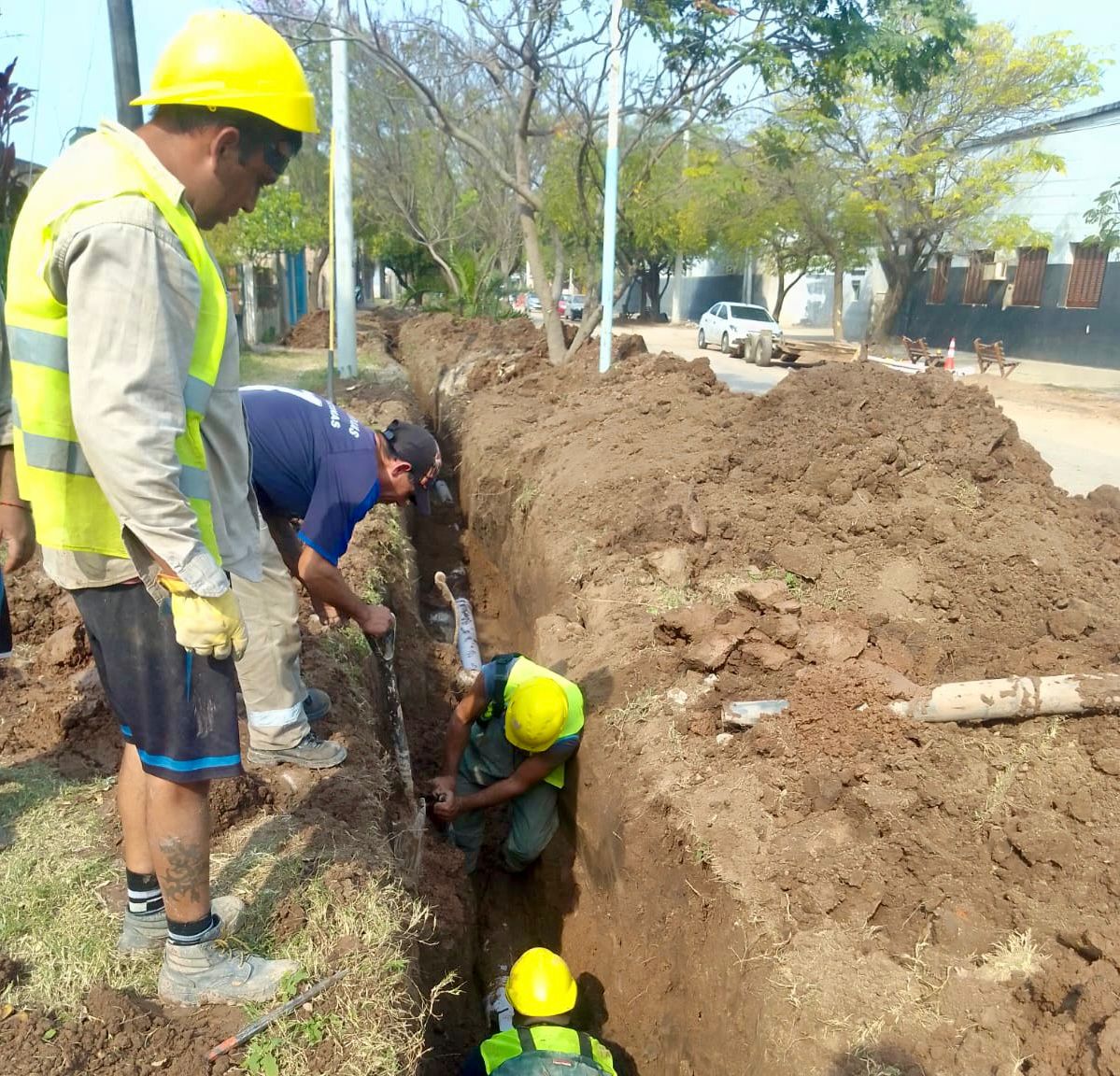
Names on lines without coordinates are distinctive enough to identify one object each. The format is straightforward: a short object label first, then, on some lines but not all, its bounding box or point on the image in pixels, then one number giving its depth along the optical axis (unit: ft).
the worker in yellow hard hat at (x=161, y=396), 5.28
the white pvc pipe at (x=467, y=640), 19.83
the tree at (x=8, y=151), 23.72
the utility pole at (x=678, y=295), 146.34
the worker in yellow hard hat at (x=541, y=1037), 8.67
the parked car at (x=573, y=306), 117.02
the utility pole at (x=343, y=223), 39.09
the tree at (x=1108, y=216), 64.80
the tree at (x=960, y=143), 67.82
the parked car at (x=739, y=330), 69.15
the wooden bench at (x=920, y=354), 60.03
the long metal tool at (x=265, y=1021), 6.88
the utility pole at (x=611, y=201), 29.01
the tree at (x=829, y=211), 81.46
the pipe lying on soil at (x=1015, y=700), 10.74
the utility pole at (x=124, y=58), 15.39
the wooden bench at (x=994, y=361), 60.49
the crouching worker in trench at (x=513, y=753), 12.62
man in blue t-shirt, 10.49
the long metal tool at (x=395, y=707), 13.53
